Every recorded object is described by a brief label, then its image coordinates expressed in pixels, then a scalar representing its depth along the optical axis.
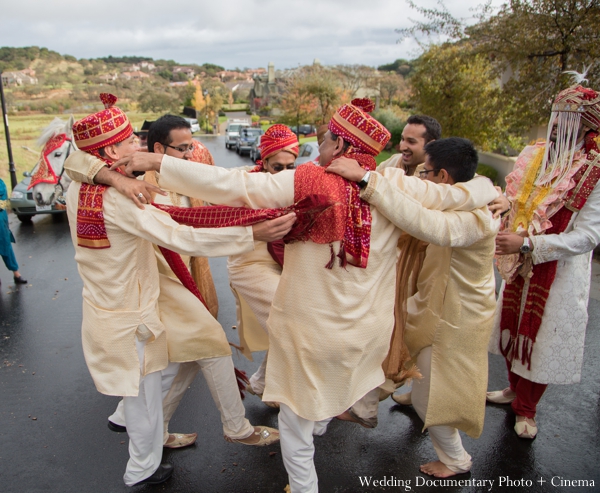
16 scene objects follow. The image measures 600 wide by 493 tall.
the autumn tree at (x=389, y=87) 46.19
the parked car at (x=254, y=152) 20.42
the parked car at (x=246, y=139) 25.54
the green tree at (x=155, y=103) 54.81
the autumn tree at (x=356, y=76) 43.81
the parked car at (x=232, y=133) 30.61
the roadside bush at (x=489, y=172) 13.67
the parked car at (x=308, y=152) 14.17
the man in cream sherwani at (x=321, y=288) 2.34
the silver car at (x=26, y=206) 10.41
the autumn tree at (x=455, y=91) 11.26
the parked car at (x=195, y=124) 44.35
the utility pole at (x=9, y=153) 12.44
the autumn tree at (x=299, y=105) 27.66
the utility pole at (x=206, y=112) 52.84
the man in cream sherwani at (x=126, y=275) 2.47
